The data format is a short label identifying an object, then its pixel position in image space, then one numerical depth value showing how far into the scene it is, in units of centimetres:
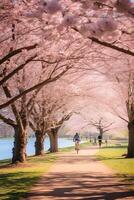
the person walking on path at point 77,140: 3886
